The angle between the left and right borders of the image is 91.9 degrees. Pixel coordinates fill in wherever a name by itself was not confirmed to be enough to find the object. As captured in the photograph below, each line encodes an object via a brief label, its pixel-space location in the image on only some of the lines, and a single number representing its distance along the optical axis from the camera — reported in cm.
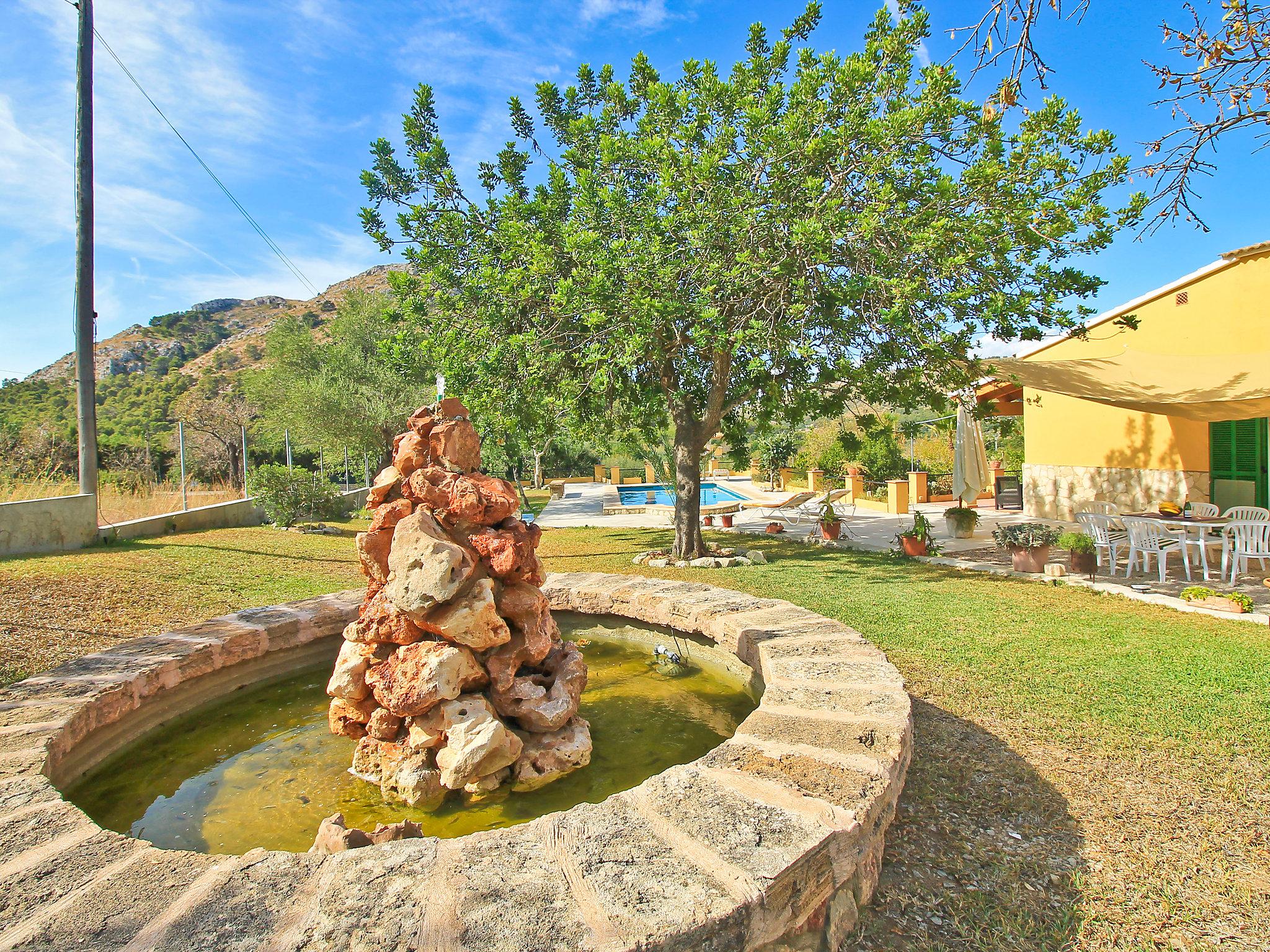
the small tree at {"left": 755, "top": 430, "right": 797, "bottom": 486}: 2492
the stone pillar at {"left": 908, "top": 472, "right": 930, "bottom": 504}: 1813
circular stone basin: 162
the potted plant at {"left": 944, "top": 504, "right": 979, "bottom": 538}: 1164
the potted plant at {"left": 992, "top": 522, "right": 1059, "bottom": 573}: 853
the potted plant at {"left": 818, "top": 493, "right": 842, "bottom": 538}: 1177
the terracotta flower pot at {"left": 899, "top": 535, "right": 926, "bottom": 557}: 1000
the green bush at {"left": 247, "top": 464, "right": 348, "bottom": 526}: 1386
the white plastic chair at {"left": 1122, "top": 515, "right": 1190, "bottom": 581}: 775
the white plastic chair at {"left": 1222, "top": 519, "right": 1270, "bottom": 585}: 739
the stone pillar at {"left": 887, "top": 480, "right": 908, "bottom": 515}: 1605
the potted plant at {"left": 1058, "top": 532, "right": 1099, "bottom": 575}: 807
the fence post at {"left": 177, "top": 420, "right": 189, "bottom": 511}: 1154
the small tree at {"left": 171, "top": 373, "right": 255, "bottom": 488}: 2780
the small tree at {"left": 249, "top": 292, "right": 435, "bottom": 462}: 1894
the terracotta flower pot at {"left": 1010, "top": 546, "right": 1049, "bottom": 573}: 851
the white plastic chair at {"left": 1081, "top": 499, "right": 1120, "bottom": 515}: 1027
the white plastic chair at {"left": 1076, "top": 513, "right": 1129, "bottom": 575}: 833
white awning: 768
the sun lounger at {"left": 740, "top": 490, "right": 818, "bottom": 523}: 1453
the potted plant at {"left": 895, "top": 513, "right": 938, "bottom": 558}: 998
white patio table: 761
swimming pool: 2397
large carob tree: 689
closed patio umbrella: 1168
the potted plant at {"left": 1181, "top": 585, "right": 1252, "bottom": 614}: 612
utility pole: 980
